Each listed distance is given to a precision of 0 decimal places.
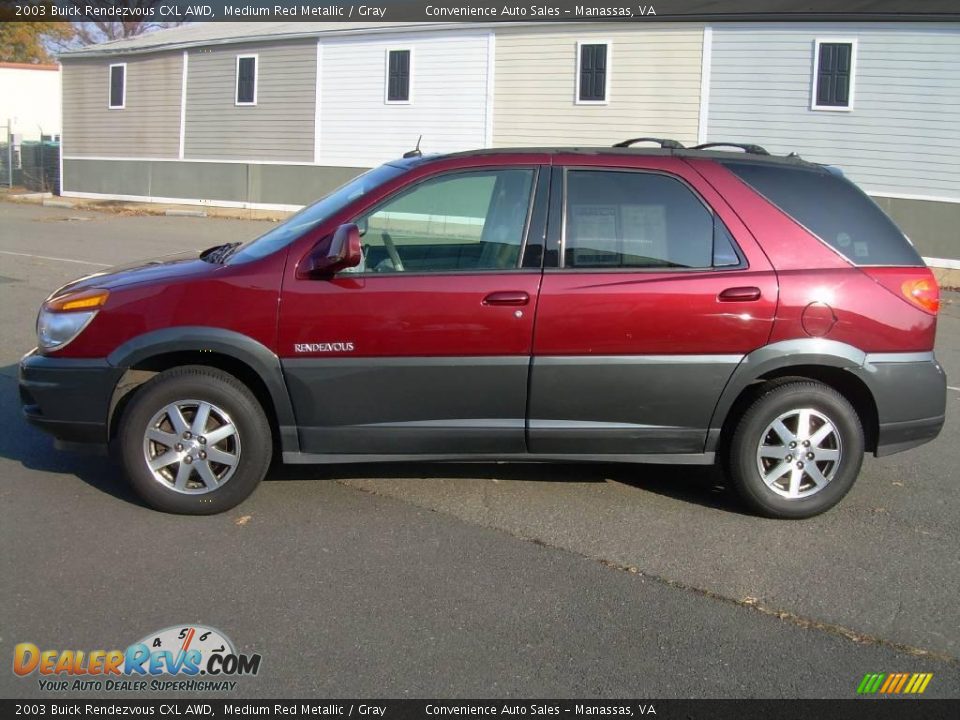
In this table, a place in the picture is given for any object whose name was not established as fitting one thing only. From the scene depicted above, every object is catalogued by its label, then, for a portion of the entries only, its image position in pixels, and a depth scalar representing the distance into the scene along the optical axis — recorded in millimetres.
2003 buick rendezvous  4664
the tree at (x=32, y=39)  51312
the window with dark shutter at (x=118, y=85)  30719
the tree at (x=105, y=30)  54000
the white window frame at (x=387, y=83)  24838
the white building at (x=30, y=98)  41156
